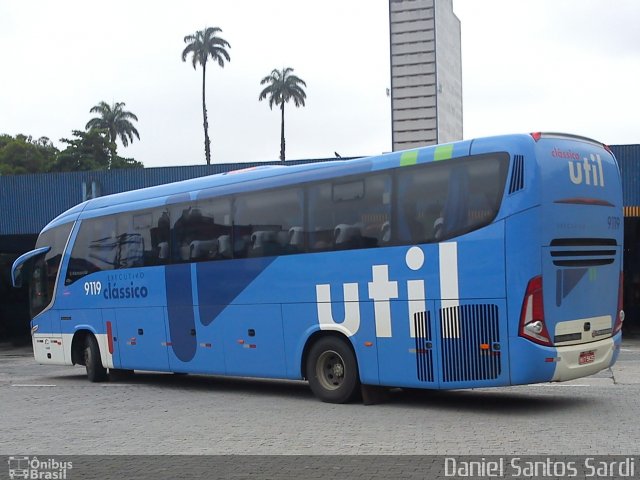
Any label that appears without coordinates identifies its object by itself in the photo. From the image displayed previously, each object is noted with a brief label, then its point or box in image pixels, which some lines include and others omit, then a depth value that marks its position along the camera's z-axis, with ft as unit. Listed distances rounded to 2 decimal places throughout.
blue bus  35.01
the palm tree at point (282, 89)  284.82
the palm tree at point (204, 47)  245.65
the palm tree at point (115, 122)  295.89
